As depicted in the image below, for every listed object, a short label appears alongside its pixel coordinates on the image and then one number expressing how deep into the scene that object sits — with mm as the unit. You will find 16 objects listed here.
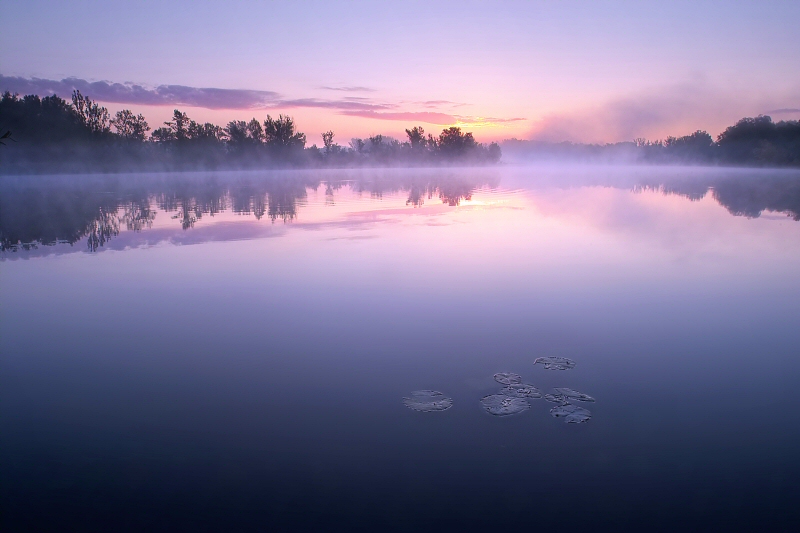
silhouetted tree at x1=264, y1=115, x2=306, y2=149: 123625
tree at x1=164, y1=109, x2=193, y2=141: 104438
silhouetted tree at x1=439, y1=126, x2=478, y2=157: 160375
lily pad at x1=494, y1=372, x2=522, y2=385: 5781
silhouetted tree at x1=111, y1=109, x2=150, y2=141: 98750
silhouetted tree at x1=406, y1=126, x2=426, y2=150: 159462
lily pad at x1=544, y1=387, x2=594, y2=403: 5370
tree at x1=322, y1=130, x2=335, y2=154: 145750
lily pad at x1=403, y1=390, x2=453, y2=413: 5242
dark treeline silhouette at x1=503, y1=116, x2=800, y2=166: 101438
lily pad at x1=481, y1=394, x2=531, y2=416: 5164
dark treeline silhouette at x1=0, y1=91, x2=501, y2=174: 75938
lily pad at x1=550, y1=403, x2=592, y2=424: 4992
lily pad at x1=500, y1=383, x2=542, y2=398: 5469
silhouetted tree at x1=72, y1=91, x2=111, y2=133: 87375
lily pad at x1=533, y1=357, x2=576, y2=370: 6164
